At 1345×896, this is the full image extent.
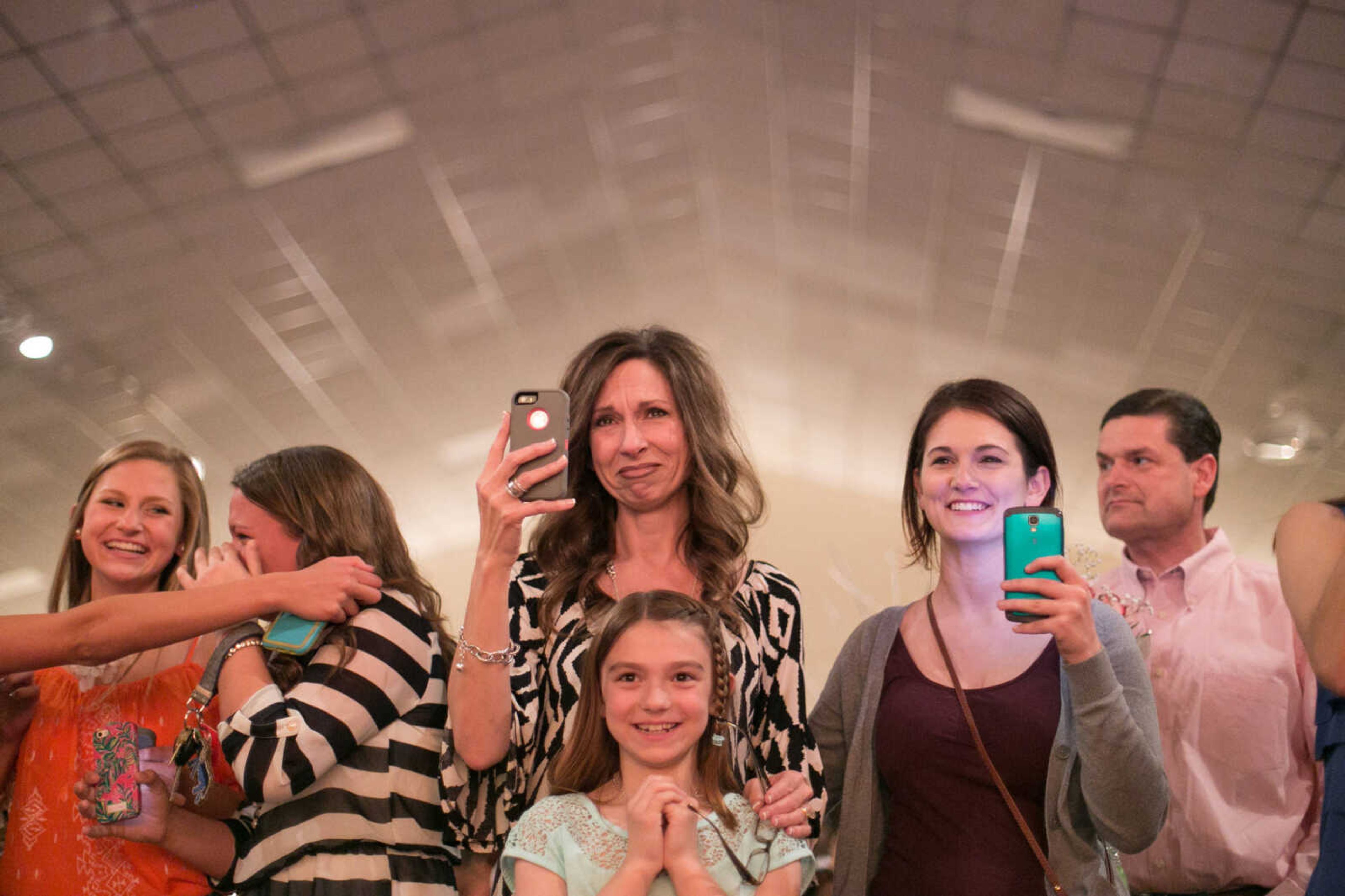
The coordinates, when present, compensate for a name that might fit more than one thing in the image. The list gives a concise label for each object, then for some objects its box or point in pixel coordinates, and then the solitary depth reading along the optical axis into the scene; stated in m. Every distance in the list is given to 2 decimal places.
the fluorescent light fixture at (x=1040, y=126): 5.78
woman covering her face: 2.15
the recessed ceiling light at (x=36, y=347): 6.37
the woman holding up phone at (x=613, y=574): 2.03
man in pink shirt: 2.64
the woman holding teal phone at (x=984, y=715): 2.04
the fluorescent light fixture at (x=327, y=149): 5.96
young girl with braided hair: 1.83
